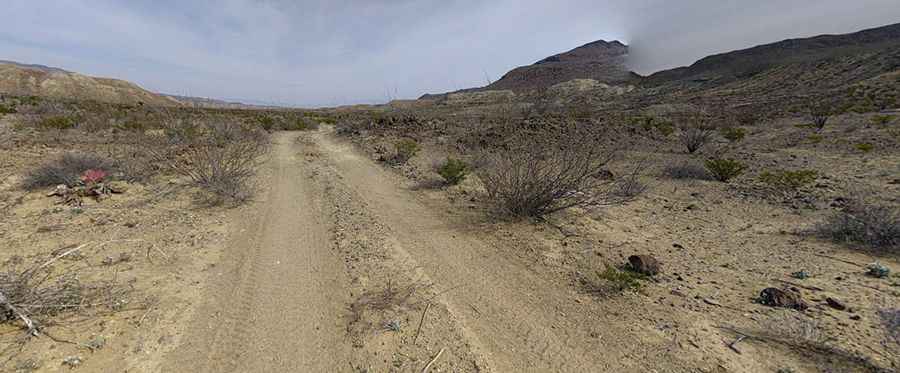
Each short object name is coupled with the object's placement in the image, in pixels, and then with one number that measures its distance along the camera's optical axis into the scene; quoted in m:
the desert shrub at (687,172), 8.21
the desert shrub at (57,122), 12.68
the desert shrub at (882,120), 13.00
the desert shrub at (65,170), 6.29
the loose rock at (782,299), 2.85
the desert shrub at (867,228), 3.98
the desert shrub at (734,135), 13.08
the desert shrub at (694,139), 11.41
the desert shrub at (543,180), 5.00
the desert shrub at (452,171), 7.54
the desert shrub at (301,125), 22.02
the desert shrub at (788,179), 6.58
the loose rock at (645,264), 3.56
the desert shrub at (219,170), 6.29
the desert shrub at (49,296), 2.57
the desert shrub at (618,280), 3.29
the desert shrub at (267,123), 20.91
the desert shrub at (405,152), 10.48
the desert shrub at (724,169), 7.61
